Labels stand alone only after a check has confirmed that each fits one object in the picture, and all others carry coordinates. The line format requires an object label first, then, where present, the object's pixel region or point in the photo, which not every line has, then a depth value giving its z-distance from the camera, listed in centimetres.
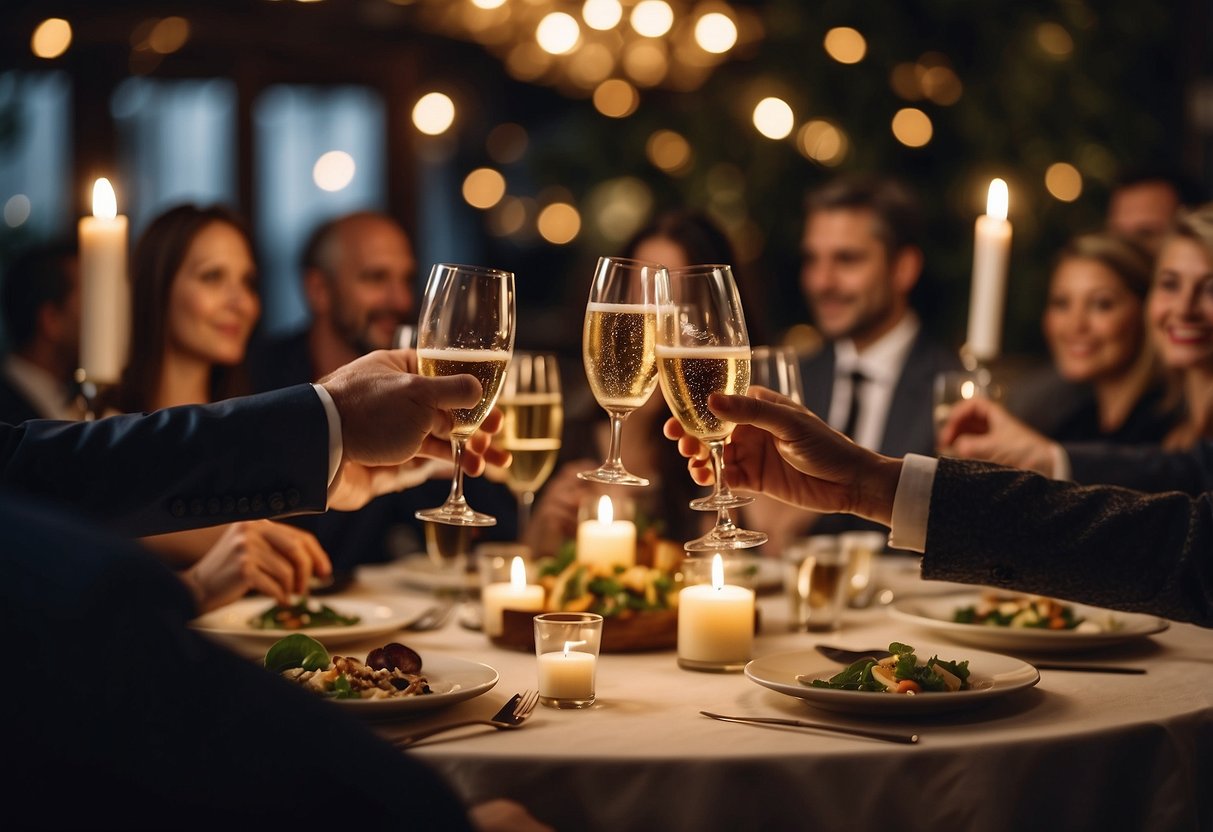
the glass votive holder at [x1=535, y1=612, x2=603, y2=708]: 173
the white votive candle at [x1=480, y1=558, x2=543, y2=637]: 212
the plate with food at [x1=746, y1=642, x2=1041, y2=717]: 159
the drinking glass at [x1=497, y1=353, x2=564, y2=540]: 236
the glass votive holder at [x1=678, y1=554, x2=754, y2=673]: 193
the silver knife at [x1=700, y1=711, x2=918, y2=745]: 152
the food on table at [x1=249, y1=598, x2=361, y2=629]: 211
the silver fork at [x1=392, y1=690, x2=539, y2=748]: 152
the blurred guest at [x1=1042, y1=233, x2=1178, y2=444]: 413
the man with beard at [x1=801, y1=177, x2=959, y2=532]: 471
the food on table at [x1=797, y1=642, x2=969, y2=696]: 164
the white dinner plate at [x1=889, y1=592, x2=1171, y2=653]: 200
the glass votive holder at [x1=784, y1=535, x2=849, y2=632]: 221
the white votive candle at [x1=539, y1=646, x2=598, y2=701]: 173
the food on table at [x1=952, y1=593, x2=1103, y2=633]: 212
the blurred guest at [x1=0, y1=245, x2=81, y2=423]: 504
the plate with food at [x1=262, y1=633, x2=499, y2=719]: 156
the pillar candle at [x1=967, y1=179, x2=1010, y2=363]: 272
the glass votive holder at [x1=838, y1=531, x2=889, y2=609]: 248
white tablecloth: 145
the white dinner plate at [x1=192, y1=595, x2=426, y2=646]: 201
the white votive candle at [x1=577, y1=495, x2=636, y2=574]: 234
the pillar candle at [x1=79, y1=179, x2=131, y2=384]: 247
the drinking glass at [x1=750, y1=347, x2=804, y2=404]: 228
